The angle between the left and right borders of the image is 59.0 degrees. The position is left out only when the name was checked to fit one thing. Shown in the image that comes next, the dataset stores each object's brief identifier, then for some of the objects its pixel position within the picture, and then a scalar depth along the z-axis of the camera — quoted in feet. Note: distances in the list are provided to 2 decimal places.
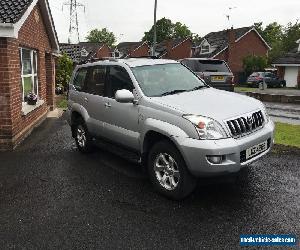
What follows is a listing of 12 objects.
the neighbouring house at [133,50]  178.70
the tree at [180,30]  258.25
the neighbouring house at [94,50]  177.56
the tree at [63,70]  60.89
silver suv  11.15
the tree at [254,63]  105.11
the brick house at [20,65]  19.57
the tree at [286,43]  124.55
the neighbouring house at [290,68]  96.24
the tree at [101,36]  298.27
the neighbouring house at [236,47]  114.42
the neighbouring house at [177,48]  147.91
